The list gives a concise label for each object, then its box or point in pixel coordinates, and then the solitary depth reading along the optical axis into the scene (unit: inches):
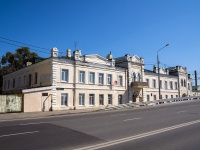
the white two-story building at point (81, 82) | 863.6
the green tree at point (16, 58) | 1574.6
